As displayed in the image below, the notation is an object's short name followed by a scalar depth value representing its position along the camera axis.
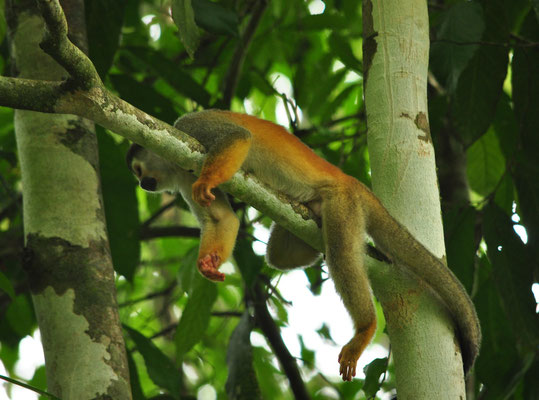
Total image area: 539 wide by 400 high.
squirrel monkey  5.73
